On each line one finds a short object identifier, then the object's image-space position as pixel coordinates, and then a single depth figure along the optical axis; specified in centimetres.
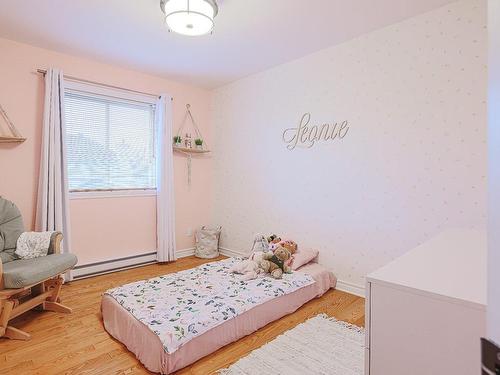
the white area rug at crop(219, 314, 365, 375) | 164
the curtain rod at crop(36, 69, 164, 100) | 290
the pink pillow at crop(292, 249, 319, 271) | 284
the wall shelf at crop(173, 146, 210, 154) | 393
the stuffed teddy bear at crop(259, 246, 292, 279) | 264
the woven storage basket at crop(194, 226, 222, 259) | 401
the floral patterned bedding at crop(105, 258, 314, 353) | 174
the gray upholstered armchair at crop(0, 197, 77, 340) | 195
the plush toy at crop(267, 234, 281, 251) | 296
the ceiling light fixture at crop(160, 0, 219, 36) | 200
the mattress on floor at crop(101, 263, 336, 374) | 164
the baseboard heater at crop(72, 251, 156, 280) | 319
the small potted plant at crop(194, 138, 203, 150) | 408
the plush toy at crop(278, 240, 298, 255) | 297
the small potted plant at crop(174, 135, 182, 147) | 391
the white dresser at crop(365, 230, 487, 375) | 82
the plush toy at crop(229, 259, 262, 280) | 259
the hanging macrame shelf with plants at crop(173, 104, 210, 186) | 394
